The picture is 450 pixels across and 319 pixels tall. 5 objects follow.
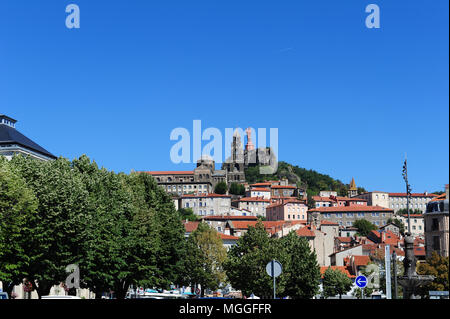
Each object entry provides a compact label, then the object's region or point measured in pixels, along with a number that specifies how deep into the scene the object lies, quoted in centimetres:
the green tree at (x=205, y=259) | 9112
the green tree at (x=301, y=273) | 7181
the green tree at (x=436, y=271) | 6194
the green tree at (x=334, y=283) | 10481
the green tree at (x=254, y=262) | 6694
